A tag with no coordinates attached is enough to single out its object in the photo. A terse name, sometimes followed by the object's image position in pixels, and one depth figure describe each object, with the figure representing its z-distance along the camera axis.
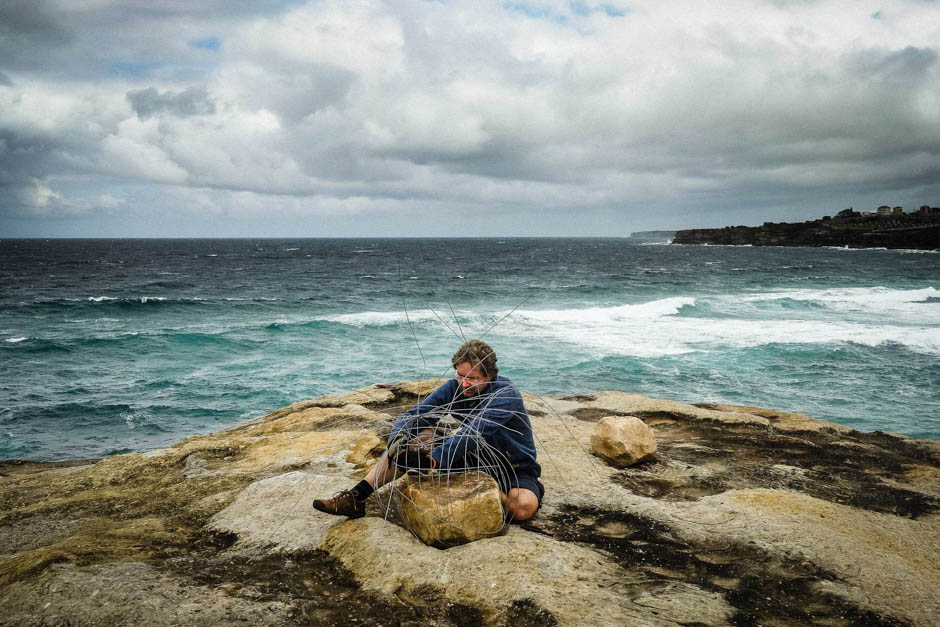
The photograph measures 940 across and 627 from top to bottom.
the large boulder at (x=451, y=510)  3.24
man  3.60
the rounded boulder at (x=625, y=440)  4.94
